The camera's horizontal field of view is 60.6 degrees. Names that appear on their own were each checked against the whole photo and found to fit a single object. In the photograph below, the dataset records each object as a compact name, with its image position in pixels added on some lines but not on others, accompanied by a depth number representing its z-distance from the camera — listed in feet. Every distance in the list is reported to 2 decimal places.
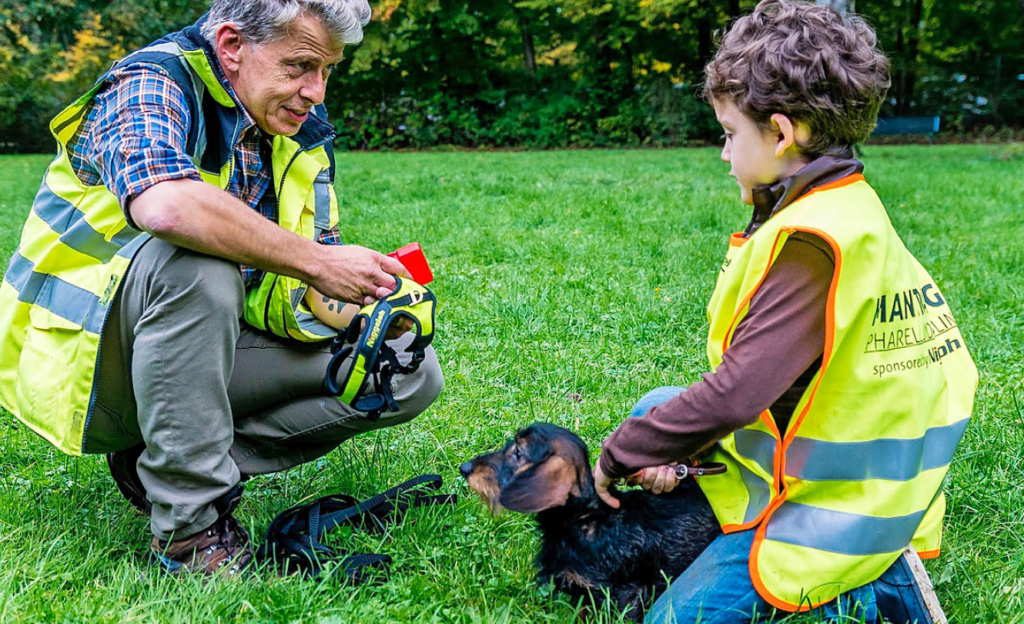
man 7.99
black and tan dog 8.16
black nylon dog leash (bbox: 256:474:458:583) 8.76
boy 6.89
